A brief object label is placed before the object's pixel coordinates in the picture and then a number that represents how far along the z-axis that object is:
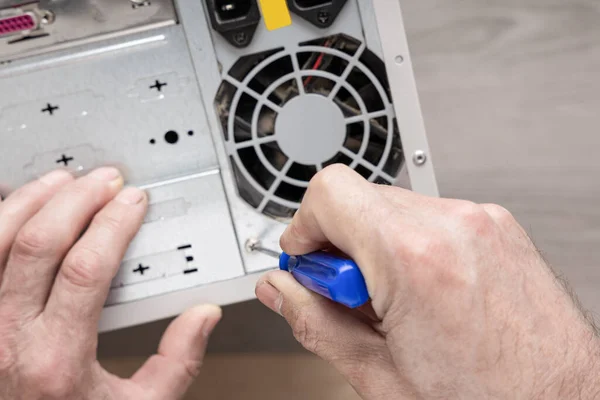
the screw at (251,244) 0.61
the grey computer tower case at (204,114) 0.57
